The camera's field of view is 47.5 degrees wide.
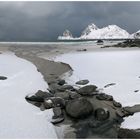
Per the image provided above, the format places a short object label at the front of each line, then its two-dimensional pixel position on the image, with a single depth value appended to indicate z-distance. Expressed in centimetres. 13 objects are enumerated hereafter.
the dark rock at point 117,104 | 548
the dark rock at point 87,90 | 634
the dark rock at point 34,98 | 582
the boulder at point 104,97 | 588
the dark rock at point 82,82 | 730
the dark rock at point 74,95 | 607
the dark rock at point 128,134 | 397
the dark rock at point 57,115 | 485
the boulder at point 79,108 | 498
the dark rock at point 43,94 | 596
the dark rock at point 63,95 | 612
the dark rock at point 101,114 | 500
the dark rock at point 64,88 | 676
